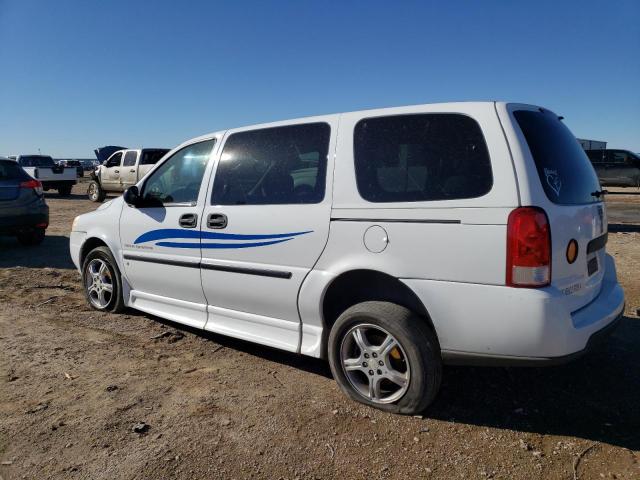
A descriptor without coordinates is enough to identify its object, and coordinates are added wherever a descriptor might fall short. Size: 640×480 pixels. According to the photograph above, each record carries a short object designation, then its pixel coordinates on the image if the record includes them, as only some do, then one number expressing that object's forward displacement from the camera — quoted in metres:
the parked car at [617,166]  20.17
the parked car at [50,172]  21.73
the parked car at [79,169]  40.54
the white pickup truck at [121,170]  18.44
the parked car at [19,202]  8.05
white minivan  2.56
